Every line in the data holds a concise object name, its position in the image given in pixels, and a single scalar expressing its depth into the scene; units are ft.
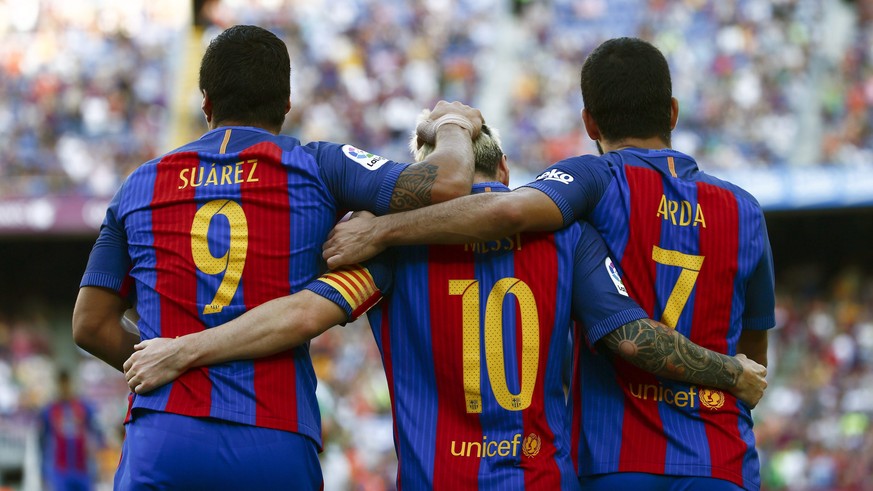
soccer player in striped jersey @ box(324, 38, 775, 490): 23.88
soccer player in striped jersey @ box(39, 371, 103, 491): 78.64
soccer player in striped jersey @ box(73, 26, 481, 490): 22.82
